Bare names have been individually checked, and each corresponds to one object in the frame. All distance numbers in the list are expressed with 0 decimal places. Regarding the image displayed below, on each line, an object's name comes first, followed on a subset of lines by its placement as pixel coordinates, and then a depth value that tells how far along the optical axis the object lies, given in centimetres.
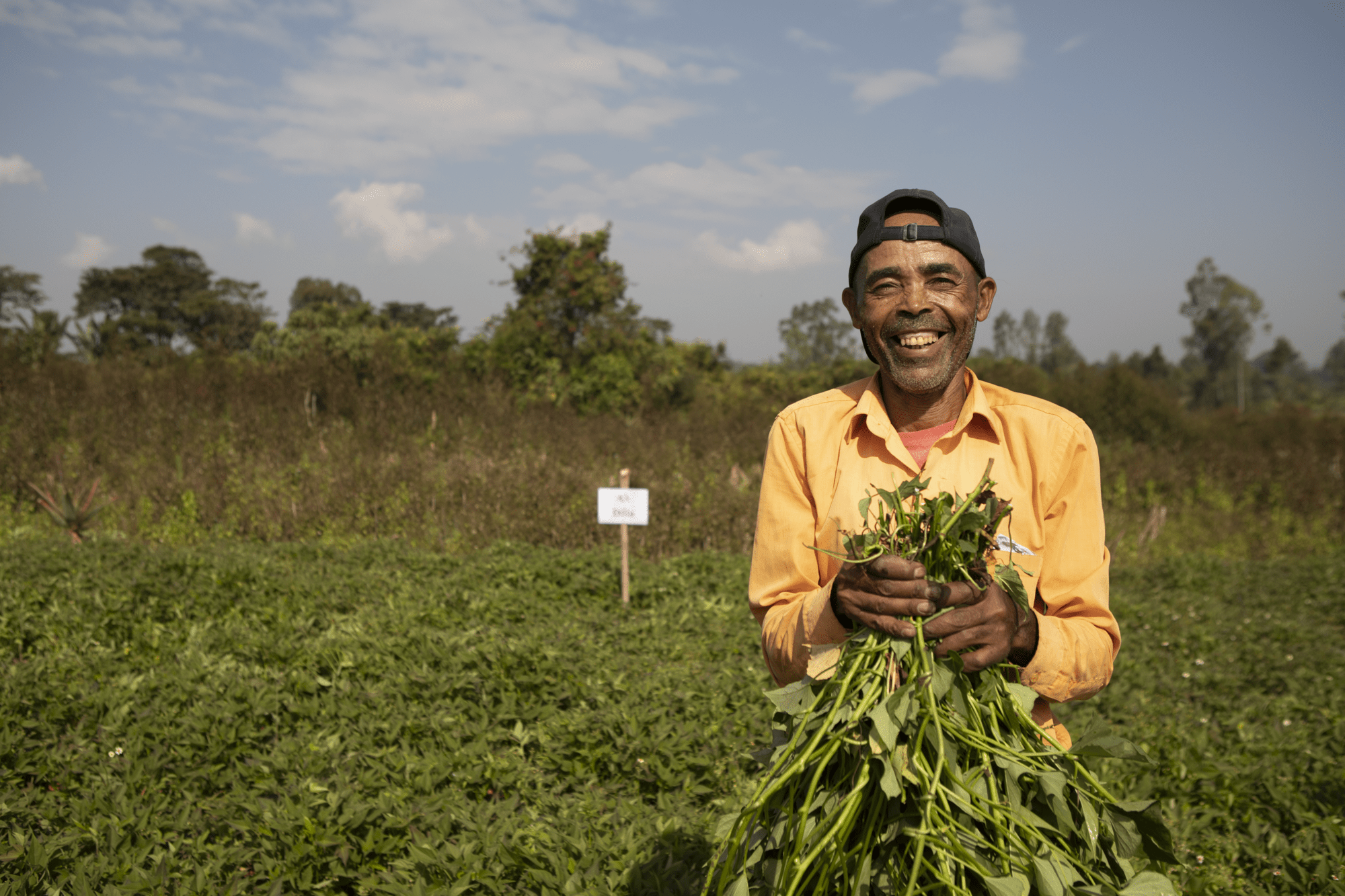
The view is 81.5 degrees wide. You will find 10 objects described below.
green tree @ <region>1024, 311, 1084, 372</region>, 7369
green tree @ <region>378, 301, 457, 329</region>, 6875
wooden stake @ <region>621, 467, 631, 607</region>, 620
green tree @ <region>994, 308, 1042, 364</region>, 8199
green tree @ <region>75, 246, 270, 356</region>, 4928
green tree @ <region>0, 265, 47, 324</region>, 5422
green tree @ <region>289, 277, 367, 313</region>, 5769
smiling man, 159
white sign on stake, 640
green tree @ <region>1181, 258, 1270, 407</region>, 5375
